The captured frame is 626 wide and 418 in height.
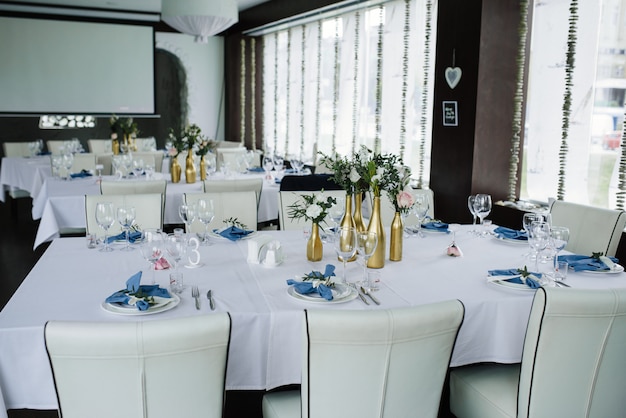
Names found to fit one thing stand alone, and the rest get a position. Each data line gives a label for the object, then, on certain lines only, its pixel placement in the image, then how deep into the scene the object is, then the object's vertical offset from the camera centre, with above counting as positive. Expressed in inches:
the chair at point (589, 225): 139.2 -24.1
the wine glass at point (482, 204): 141.4 -19.1
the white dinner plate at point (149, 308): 86.4 -27.8
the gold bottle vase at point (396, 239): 117.6 -23.1
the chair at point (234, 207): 162.6 -24.4
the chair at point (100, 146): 379.2 -20.5
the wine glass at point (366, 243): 103.0 -21.1
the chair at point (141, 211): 156.1 -25.1
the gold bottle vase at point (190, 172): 223.5 -20.8
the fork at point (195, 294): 93.0 -27.6
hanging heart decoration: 224.6 +17.0
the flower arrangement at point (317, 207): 112.3 -16.4
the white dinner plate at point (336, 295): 92.8 -27.5
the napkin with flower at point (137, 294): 88.0 -26.9
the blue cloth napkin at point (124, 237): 128.6 -26.3
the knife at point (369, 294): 94.1 -27.9
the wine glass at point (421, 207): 137.1 -19.4
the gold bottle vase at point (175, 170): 225.3 -20.4
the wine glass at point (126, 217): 124.3 -21.1
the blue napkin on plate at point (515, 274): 101.5 -26.6
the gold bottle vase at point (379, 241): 114.3 -22.8
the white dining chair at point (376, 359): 67.6 -27.8
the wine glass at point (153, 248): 103.5 -22.7
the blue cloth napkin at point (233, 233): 132.9 -25.8
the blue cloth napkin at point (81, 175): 232.9 -23.8
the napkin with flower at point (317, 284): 94.2 -26.4
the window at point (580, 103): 182.7 +6.7
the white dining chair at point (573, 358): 75.7 -30.6
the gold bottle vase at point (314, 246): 116.9 -24.7
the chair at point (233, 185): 193.5 -22.3
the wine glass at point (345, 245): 104.3 -21.9
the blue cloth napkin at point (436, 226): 145.9 -25.5
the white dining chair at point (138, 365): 63.4 -27.2
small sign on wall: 227.5 +2.7
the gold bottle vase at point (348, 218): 115.7 -19.0
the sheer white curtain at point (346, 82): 275.1 +20.0
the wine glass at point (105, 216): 123.9 -21.0
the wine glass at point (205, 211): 128.6 -20.1
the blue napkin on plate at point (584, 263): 112.9 -26.2
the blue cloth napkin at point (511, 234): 139.0 -25.8
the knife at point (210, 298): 90.5 -27.9
